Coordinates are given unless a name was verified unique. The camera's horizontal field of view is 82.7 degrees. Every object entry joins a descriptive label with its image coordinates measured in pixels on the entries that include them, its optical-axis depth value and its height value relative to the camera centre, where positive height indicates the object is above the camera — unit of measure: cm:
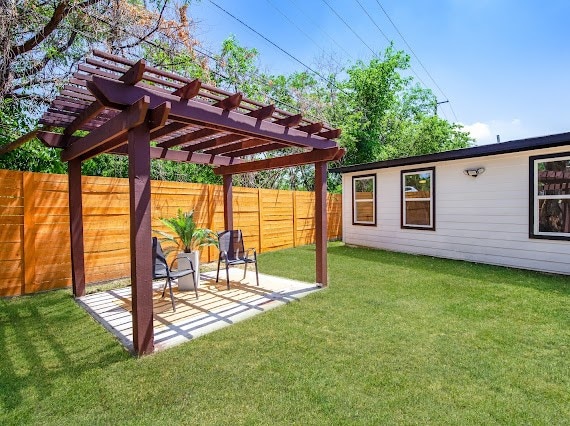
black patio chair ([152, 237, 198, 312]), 413 -78
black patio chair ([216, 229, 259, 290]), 514 -69
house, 596 +4
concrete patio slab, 338 -125
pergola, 279 +91
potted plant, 482 -43
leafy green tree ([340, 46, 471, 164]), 1516 +427
